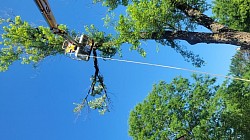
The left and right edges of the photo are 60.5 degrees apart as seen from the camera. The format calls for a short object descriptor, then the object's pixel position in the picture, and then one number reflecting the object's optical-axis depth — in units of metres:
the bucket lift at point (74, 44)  6.31
